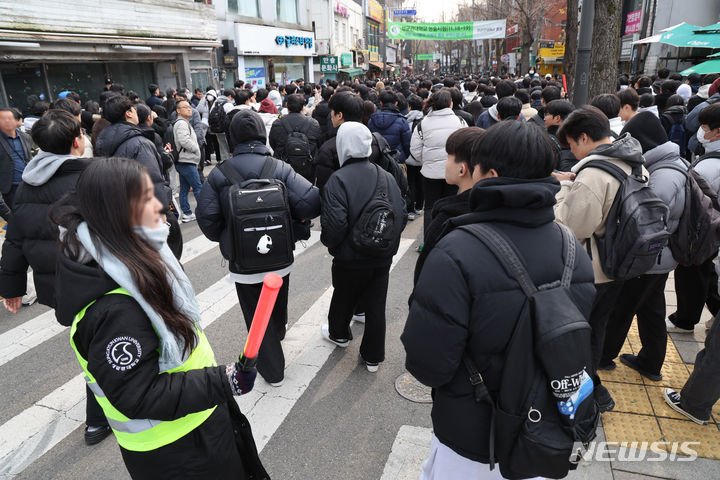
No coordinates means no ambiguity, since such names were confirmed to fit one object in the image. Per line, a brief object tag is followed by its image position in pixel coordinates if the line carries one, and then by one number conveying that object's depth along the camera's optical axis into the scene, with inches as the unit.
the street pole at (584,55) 226.2
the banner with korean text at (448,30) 1035.3
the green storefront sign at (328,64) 1342.3
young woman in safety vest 58.6
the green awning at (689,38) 388.2
